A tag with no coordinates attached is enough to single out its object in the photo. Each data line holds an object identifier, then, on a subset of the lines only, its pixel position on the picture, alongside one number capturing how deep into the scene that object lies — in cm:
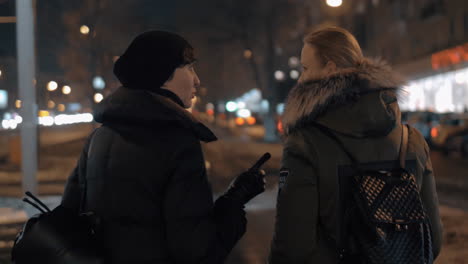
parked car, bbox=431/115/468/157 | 2345
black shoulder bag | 213
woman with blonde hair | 248
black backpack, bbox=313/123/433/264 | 236
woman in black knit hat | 224
